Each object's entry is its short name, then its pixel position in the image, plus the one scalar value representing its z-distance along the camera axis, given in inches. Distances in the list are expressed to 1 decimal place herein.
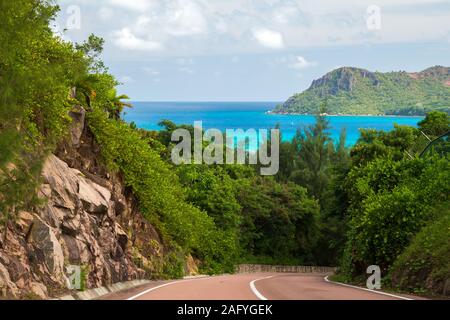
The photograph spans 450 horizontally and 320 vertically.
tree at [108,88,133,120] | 1455.5
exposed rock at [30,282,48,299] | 674.8
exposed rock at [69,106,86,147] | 1092.0
